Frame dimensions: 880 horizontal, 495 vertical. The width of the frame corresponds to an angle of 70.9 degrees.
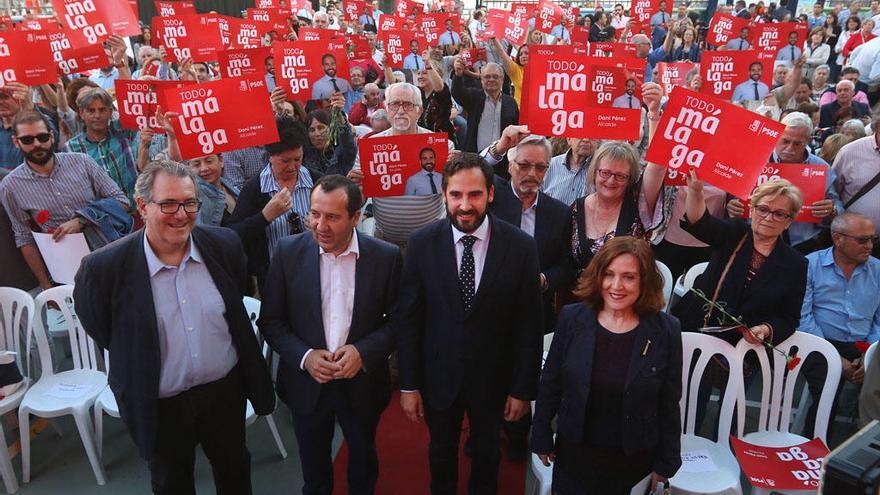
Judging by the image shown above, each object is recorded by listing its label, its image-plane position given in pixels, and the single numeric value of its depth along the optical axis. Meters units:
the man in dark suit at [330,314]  2.72
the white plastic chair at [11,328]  3.43
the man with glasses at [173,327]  2.45
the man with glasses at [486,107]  6.64
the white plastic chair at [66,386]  3.43
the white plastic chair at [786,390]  3.09
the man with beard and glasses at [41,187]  3.88
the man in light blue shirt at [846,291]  3.71
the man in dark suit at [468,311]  2.68
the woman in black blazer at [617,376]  2.45
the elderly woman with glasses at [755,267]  3.11
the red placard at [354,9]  13.59
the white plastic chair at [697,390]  3.12
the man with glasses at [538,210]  3.47
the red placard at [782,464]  2.83
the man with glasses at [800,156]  4.32
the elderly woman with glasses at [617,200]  3.45
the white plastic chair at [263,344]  3.60
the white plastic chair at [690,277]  4.20
